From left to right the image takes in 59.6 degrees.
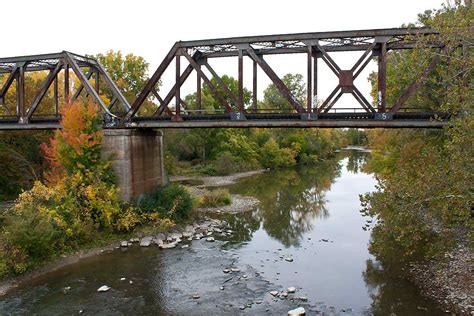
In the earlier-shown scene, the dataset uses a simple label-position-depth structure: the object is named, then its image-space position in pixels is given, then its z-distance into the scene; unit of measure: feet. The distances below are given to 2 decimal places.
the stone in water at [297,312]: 45.97
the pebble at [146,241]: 74.18
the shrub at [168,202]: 84.64
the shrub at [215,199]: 107.49
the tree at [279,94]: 252.42
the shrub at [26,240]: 57.26
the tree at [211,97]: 202.69
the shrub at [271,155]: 223.71
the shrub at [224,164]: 188.75
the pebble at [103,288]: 53.67
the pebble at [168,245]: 72.84
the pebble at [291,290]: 52.75
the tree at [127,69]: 164.33
